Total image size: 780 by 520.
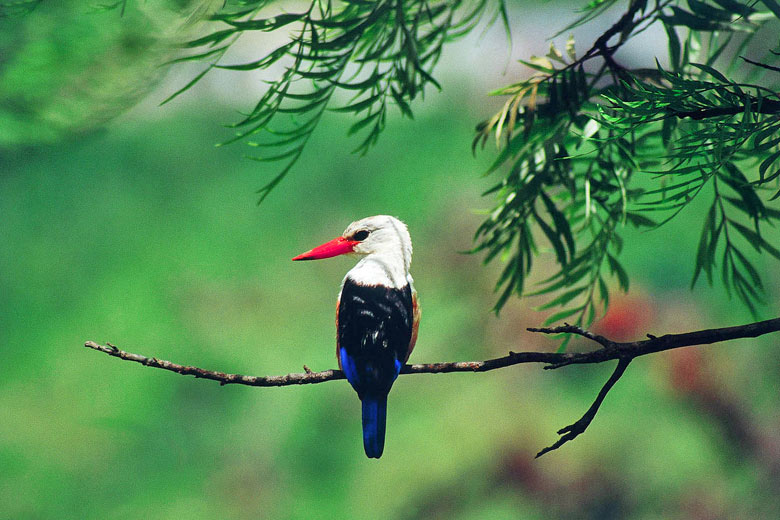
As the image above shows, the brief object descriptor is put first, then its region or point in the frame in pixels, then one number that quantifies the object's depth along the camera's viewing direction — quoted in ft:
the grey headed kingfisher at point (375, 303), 27.86
